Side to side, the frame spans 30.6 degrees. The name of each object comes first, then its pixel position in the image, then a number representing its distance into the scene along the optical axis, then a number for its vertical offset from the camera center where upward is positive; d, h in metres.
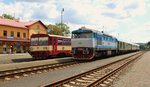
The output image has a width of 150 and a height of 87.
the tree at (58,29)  88.12 +6.55
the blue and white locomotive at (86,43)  27.78 +0.60
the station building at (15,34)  56.99 +3.37
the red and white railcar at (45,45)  30.41 +0.44
